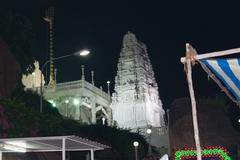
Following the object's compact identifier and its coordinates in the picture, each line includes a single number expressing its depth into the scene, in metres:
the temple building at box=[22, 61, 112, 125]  72.69
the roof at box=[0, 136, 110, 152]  12.00
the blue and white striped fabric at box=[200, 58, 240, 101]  7.63
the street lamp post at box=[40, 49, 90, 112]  22.89
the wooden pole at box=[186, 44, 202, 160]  7.48
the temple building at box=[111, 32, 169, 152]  85.50
